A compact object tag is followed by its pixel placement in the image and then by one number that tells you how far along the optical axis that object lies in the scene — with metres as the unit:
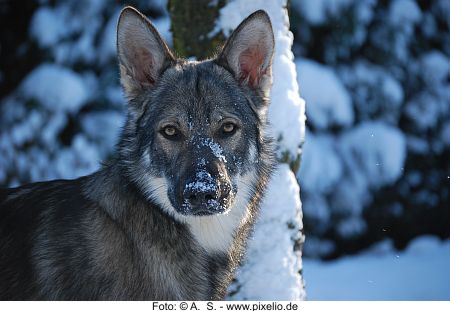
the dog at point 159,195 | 3.59
